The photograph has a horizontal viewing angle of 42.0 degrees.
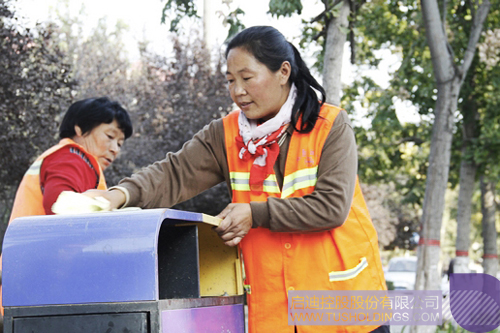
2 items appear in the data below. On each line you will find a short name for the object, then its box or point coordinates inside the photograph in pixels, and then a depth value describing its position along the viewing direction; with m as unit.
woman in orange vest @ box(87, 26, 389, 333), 2.37
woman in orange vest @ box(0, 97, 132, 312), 3.04
